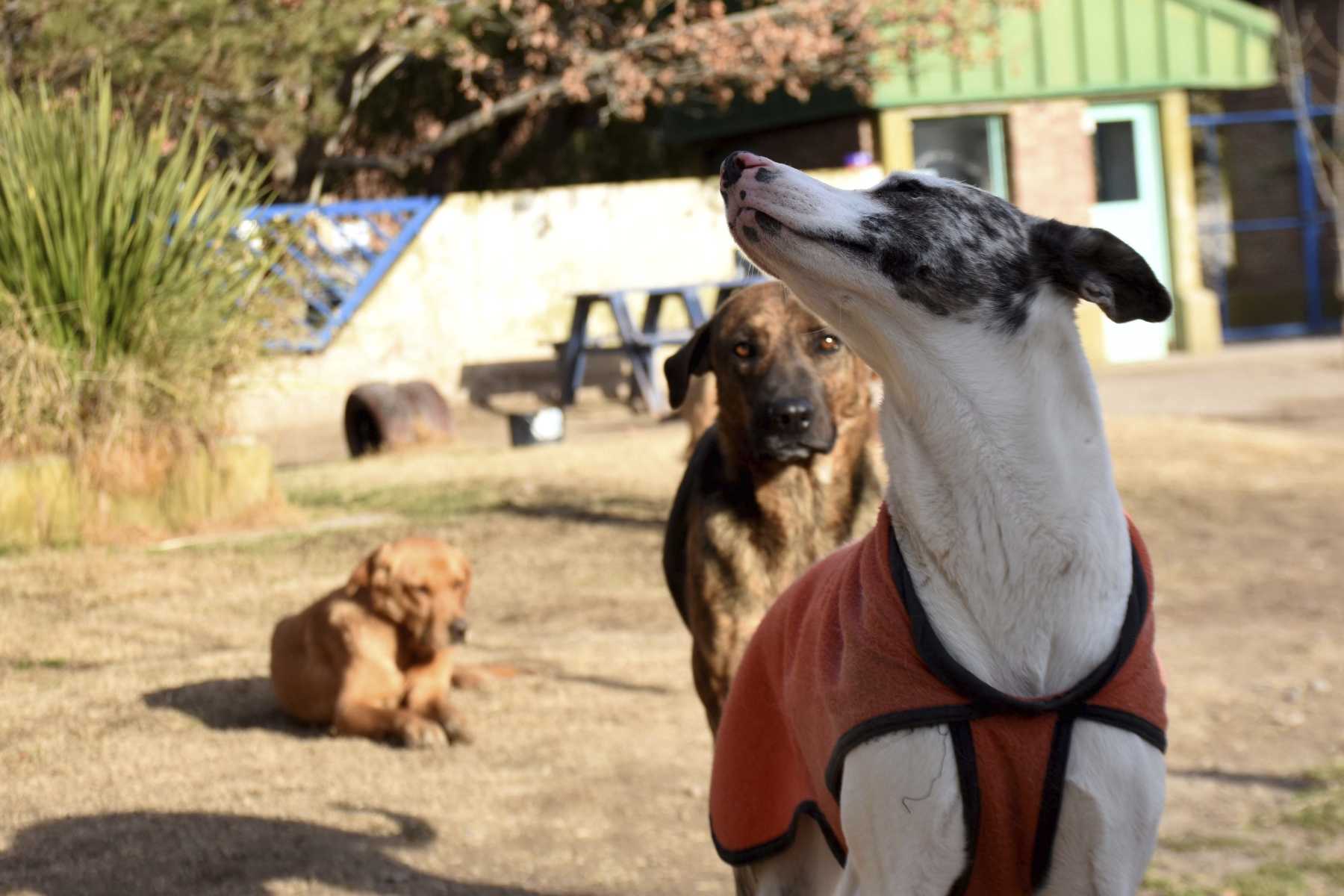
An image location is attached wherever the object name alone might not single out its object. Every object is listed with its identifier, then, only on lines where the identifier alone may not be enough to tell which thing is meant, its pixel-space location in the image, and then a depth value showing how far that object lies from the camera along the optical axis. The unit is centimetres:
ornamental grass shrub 833
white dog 251
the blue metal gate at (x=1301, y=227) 2053
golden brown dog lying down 554
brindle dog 408
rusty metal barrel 1323
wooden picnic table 1616
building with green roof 1836
